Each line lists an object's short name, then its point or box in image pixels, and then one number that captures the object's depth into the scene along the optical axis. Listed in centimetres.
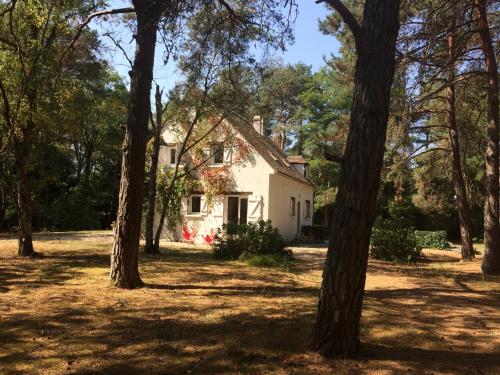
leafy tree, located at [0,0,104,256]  1147
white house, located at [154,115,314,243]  2177
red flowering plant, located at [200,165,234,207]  2206
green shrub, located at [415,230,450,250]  2567
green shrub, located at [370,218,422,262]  1691
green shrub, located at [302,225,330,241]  2702
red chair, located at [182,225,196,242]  2253
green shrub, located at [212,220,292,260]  1517
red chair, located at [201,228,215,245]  2195
